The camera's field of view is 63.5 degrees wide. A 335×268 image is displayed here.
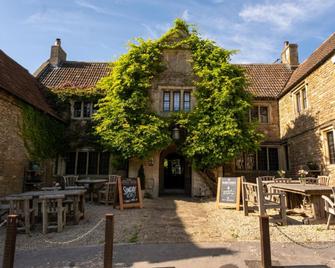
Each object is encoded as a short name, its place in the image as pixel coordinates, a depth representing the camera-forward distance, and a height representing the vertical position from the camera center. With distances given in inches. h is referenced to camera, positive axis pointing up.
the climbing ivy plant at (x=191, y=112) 509.0 +121.6
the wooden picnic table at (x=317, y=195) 306.0 -23.6
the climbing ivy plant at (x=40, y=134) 488.1 +71.6
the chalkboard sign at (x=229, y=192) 397.7 -27.3
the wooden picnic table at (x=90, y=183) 480.2 -21.9
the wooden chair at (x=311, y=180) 447.2 -9.6
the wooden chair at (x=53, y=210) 291.7 -43.4
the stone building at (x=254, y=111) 487.8 +132.5
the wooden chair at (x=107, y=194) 458.9 -38.4
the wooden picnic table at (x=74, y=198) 304.9 -31.9
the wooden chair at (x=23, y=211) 289.9 -44.3
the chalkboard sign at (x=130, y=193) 409.1 -32.4
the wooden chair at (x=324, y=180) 424.6 -8.5
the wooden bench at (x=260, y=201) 304.8 -32.9
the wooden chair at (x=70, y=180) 519.5 -17.4
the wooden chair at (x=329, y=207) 281.3 -34.8
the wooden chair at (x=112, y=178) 515.9 -12.2
